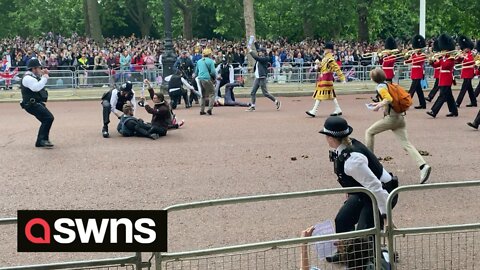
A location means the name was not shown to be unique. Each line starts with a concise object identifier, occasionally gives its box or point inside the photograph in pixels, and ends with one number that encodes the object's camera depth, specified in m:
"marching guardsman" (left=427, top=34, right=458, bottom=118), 16.88
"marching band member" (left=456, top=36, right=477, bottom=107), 19.17
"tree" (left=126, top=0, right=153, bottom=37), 53.03
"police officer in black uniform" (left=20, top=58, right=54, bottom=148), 12.92
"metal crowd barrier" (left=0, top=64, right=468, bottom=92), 24.67
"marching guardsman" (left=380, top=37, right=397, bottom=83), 19.73
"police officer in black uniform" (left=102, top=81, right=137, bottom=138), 14.70
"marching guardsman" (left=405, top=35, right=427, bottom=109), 19.48
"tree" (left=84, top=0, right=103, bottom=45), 35.75
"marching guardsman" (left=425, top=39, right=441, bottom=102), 18.83
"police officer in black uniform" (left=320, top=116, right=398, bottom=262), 6.00
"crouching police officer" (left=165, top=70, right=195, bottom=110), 19.56
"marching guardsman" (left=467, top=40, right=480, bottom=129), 14.84
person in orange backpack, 9.73
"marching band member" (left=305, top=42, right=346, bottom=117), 16.75
